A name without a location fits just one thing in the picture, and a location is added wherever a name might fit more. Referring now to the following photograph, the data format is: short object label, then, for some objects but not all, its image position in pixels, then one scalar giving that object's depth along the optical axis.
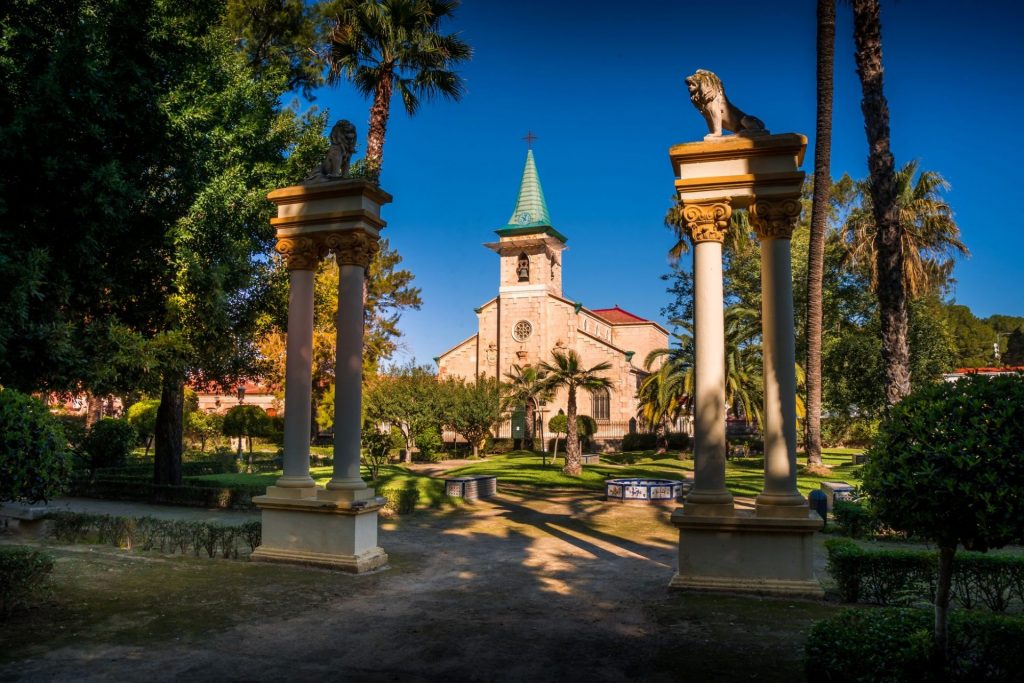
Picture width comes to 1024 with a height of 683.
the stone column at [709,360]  9.20
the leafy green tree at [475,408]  39.38
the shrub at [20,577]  7.49
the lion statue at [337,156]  11.42
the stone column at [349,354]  10.91
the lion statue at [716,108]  9.68
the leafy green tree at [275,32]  21.72
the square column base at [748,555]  8.65
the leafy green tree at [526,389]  40.25
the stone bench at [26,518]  13.38
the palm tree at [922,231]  24.84
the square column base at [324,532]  10.34
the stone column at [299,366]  11.11
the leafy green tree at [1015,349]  68.75
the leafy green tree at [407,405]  37.62
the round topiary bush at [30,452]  6.93
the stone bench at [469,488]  19.69
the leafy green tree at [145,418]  38.53
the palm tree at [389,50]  17.92
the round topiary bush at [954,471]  4.81
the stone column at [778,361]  9.09
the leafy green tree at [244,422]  39.72
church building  51.00
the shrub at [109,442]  26.47
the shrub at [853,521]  13.64
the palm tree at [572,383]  28.51
